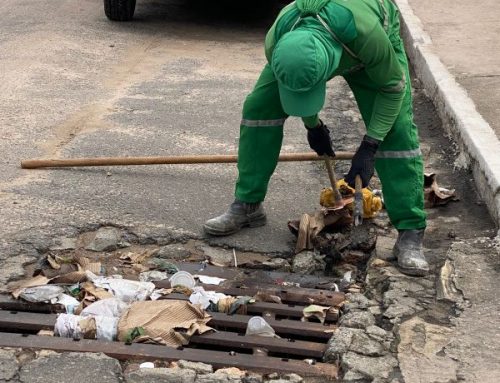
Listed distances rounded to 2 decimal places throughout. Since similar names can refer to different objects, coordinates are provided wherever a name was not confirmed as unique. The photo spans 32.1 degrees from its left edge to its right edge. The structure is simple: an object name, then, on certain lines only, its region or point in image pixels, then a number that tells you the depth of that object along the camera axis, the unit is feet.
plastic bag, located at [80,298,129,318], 11.14
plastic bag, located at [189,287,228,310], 11.57
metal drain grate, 10.25
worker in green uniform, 11.07
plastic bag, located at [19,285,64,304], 11.46
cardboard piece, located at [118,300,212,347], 10.64
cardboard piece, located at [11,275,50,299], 11.66
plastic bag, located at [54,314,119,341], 10.72
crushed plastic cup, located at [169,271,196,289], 12.09
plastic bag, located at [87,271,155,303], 11.68
